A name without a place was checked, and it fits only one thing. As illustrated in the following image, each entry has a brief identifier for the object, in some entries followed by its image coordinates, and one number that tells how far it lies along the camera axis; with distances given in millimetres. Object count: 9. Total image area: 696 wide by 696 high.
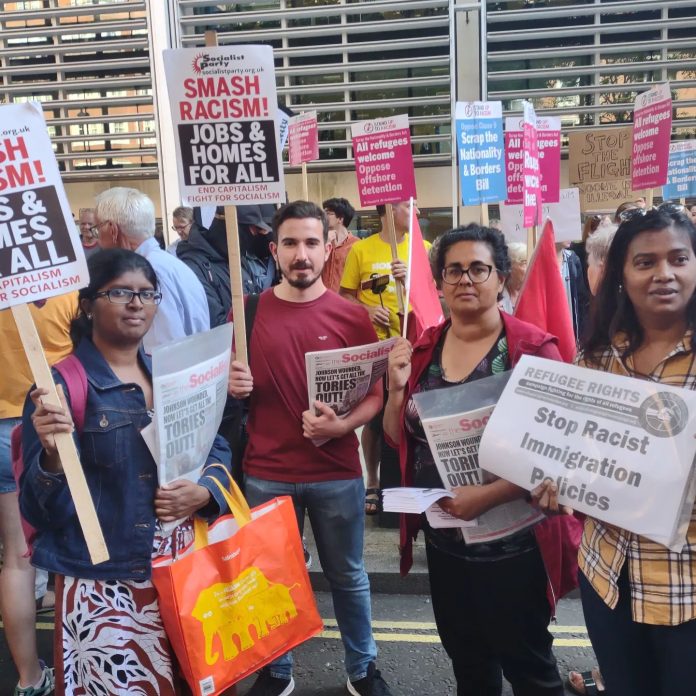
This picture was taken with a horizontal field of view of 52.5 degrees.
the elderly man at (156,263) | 3451
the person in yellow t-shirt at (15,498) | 2943
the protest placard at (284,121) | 5766
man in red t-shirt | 2832
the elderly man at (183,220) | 6754
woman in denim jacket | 2107
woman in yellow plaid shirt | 1723
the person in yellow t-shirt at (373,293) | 4863
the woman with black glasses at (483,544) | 2252
